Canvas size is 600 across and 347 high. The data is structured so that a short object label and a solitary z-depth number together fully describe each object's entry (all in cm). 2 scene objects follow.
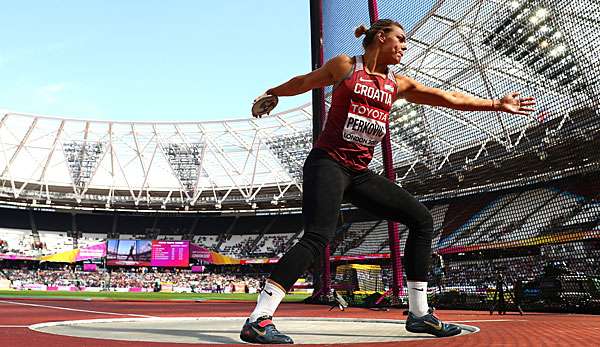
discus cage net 661
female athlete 266
